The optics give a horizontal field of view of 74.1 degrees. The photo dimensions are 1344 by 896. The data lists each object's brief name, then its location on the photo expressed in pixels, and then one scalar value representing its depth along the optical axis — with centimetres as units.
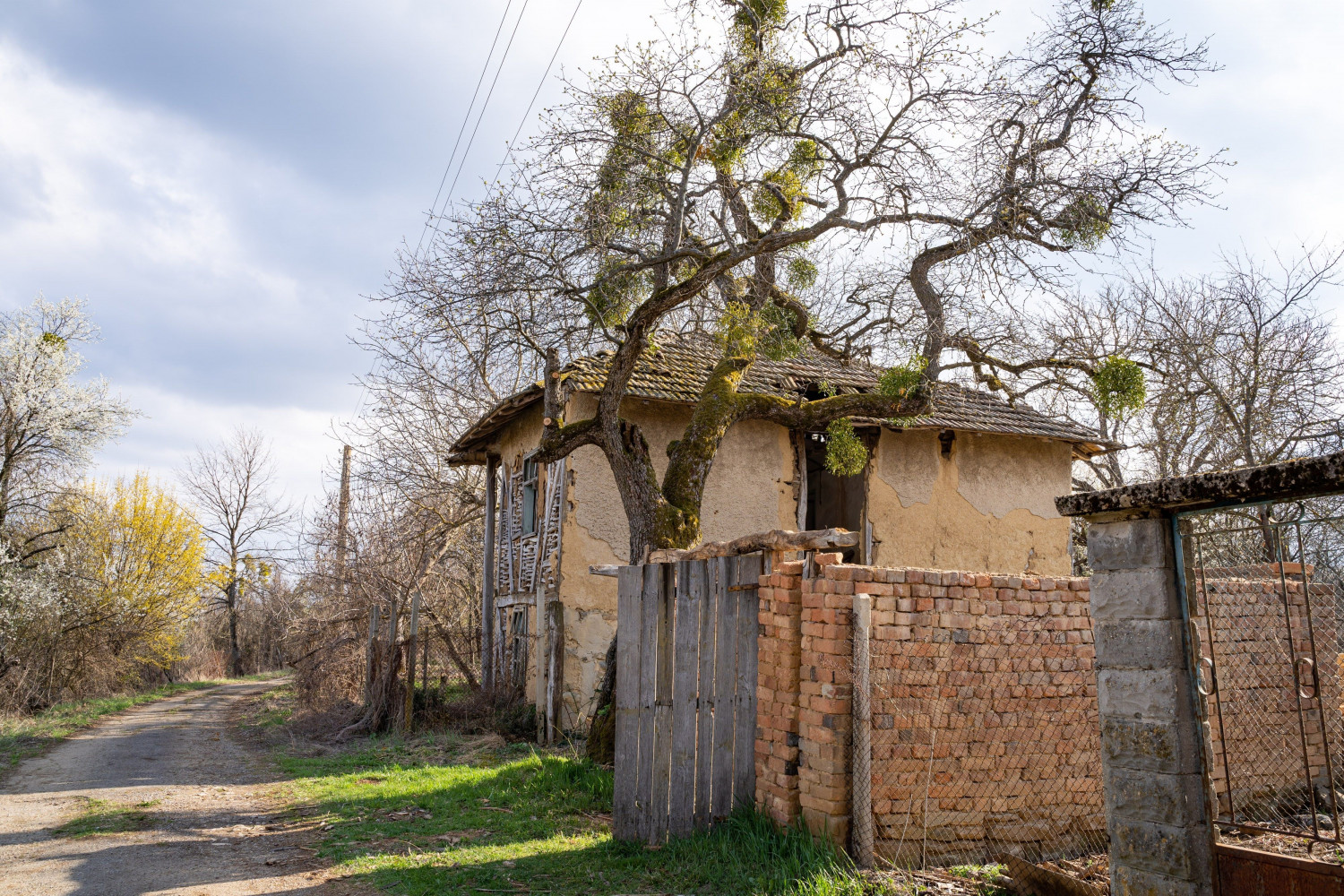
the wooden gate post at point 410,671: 1295
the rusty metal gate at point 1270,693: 636
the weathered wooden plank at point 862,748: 541
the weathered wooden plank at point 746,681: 627
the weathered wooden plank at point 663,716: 644
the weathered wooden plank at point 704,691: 636
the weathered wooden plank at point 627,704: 659
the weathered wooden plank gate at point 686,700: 633
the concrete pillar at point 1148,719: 370
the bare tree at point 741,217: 969
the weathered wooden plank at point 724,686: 629
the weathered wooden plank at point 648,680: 651
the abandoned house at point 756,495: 1273
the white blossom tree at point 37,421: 1944
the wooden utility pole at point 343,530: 1808
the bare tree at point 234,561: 3559
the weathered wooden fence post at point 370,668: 1348
